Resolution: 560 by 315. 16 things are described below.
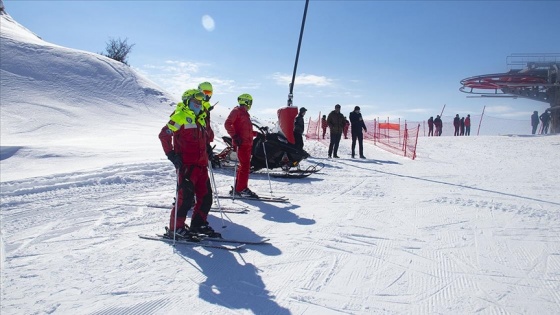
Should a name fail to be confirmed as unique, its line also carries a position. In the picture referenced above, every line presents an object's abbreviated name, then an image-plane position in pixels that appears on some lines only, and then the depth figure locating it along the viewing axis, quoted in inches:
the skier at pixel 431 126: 1219.9
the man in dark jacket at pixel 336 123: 564.1
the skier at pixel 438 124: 1196.5
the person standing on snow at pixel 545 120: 1203.9
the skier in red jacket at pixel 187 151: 198.5
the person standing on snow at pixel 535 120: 1179.9
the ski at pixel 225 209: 263.0
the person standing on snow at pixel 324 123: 945.8
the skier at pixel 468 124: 1198.5
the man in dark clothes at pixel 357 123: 577.3
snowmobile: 382.3
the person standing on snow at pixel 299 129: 507.5
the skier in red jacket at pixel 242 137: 290.6
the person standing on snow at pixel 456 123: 1189.8
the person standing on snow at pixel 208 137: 211.2
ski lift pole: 558.3
